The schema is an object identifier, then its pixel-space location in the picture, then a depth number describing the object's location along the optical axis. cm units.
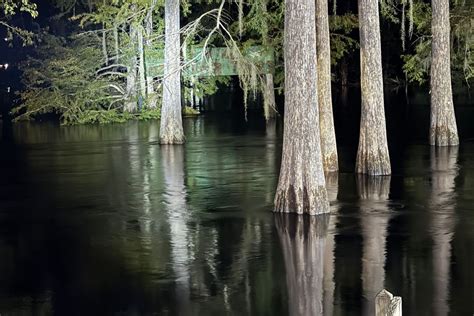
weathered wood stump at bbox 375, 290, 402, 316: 616
